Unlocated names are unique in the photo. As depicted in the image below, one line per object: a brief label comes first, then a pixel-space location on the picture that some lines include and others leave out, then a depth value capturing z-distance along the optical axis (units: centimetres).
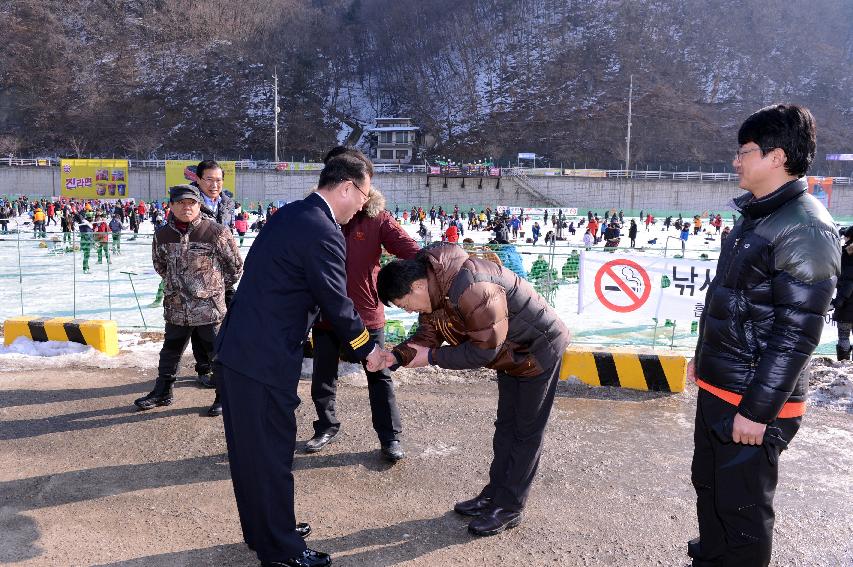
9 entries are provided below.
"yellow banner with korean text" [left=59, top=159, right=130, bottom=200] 5047
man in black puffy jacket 224
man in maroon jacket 410
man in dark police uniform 278
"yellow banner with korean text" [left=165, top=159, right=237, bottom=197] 5119
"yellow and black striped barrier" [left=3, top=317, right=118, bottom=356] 632
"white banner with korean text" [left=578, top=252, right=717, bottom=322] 706
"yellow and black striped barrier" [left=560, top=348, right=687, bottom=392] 543
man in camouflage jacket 490
